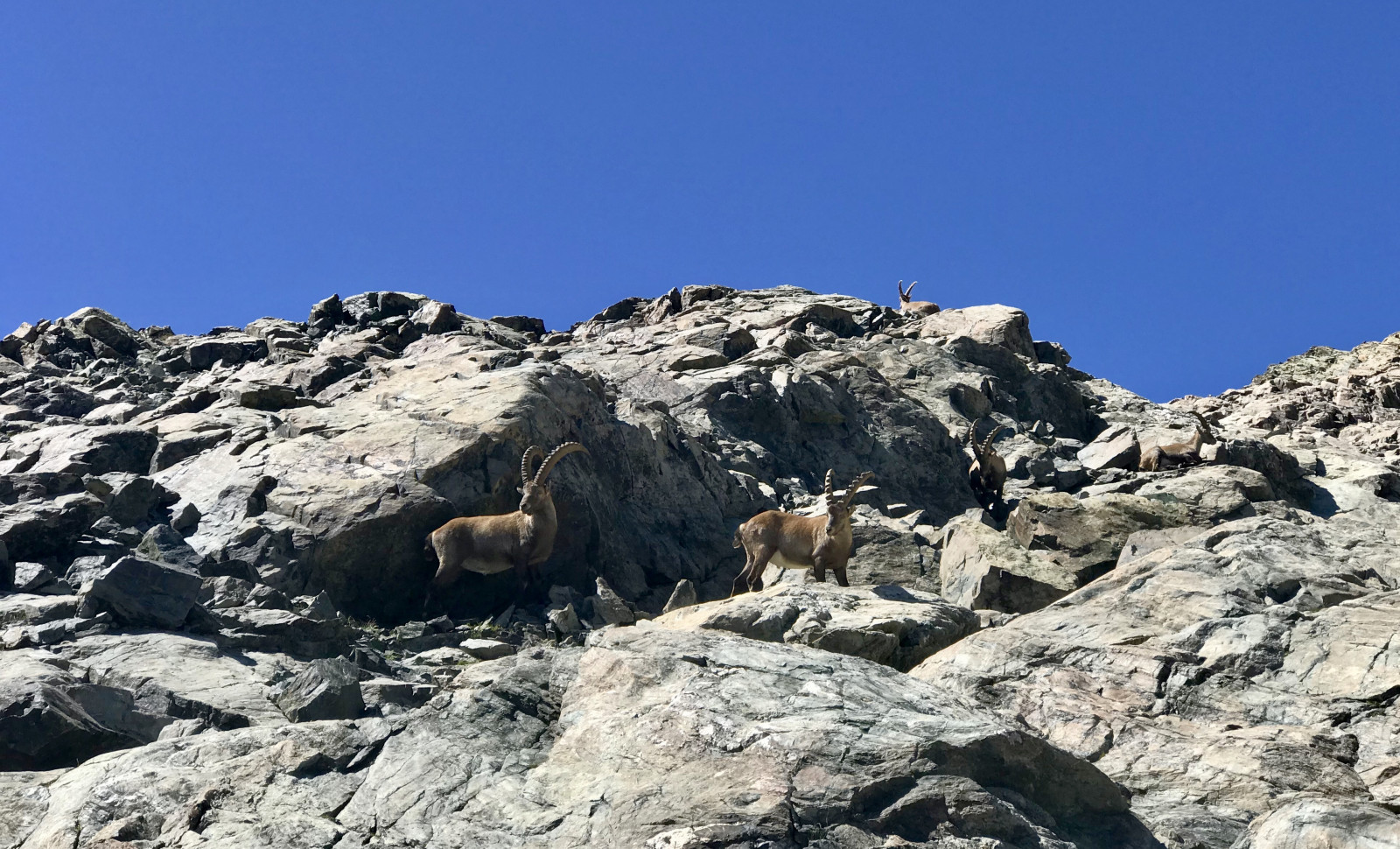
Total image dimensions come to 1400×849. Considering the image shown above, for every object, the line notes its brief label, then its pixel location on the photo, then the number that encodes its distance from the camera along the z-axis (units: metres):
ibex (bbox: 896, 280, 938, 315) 41.49
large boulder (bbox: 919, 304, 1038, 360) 36.91
